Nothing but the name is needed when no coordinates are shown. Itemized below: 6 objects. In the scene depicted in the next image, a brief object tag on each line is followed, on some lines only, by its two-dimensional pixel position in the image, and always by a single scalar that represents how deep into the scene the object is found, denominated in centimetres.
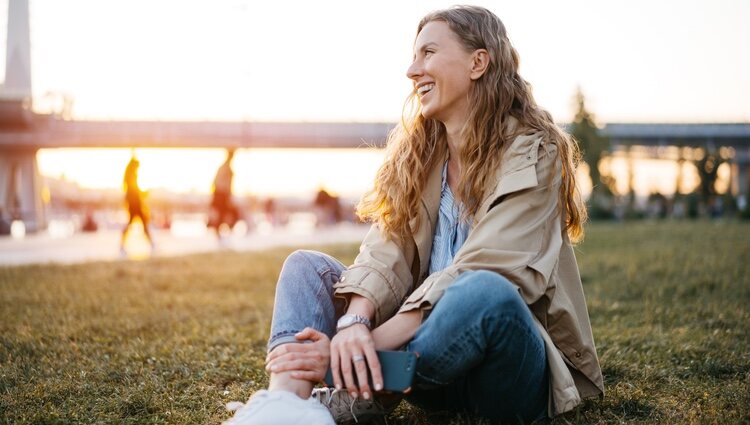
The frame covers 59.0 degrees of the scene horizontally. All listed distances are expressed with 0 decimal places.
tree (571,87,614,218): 3628
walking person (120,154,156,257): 1439
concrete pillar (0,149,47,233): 3978
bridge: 4169
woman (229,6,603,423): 218
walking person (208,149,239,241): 1633
